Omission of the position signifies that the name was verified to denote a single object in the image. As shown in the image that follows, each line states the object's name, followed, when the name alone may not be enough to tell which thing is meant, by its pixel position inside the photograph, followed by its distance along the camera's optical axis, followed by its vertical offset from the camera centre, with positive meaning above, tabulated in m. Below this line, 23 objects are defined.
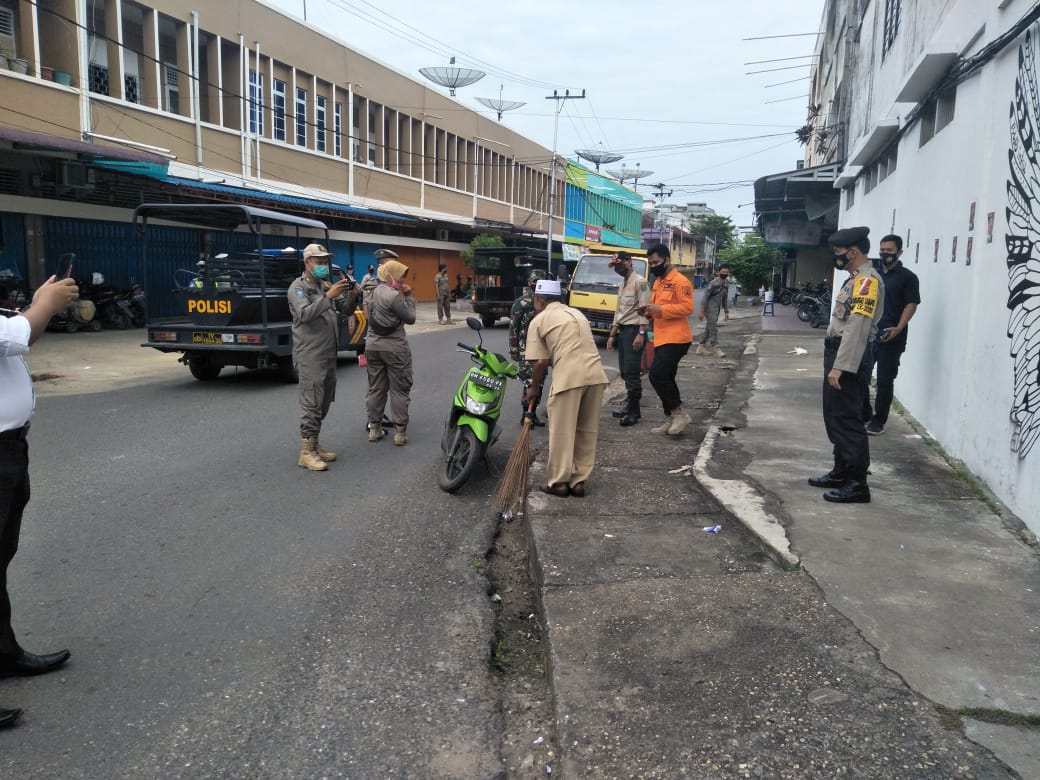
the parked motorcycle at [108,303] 17.22 -0.58
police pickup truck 10.14 -0.34
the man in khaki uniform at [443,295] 23.69 -0.35
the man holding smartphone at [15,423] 2.74 -0.54
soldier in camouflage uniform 8.33 -0.45
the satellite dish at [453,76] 35.38 +9.36
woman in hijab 7.12 -0.61
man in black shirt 6.96 -0.20
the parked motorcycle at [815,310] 22.78 -0.60
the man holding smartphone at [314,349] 6.50 -0.57
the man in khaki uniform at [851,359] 5.00 -0.44
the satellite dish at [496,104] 41.66 +9.58
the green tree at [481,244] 31.31 +1.67
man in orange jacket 7.34 -0.31
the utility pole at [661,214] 75.49 +8.93
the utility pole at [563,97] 43.22 +10.36
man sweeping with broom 5.42 -0.67
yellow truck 17.02 -0.05
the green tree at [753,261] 41.41 +1.47
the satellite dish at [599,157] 62.72 +10.35
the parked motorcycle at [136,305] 17.86 -0.63
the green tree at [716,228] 102.94 +7.87
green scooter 5.99 -1.04
